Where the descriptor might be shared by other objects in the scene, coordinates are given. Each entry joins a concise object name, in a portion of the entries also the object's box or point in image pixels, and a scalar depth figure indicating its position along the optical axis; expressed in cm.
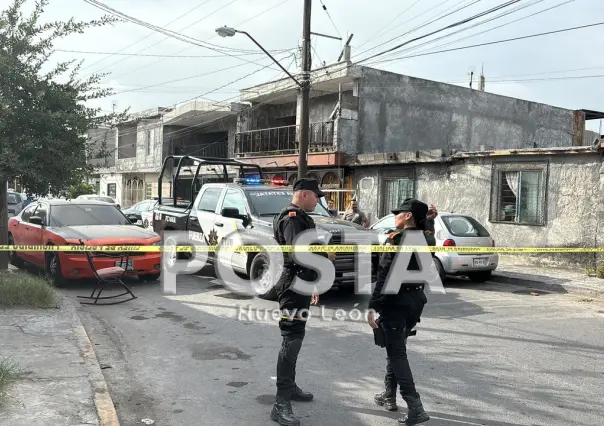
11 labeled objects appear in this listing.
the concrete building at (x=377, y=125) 2053
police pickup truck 835
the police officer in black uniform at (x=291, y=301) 412
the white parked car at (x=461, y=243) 1098
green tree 830
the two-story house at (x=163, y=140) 3045
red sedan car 889
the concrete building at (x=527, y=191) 1343
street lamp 1557
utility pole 1559
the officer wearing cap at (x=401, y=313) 406
